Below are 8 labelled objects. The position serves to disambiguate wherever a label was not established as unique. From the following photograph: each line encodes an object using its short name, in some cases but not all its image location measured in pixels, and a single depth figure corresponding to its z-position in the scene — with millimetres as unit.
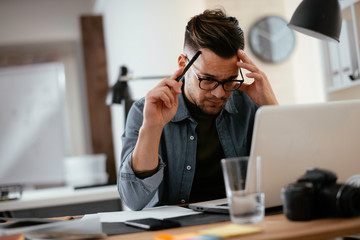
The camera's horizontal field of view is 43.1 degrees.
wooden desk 853
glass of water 975
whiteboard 5188
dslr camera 966
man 1416
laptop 1066
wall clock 3959
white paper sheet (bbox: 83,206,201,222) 1216
